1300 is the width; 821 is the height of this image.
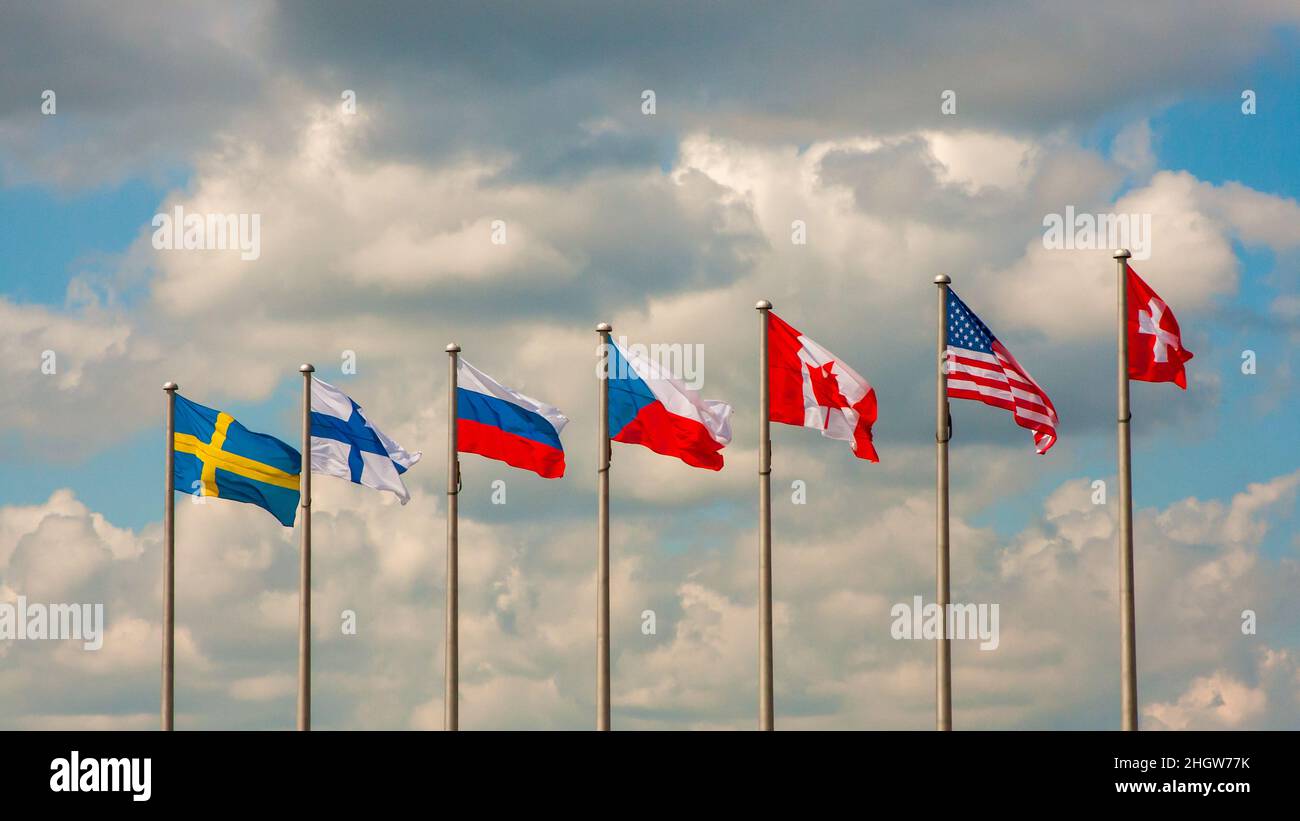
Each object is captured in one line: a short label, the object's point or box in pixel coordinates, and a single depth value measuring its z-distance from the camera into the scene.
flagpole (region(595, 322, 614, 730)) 40.97
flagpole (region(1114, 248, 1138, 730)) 37.19
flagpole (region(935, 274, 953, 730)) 38.53
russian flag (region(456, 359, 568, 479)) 42.22
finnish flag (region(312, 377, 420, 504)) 44.47
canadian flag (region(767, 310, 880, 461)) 40.22
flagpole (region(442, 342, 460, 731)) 42.25
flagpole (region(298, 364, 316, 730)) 44.31
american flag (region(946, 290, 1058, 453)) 39.41
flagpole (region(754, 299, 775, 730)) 39.26
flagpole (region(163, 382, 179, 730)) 45.56
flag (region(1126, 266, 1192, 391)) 38.81
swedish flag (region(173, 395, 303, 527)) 45.03
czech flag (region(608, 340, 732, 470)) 41.12
